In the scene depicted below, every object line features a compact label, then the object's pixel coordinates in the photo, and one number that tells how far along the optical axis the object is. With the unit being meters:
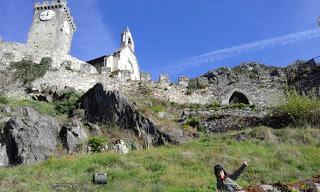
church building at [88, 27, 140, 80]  23.11
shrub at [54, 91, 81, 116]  14.60
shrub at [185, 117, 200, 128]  13.91
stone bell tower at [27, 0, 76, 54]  26.09
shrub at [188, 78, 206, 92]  17.44
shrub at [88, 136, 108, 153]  11.92
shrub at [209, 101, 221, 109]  15.50
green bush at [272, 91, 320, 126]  13.04
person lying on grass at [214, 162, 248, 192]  6.77
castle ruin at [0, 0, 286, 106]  17.02
